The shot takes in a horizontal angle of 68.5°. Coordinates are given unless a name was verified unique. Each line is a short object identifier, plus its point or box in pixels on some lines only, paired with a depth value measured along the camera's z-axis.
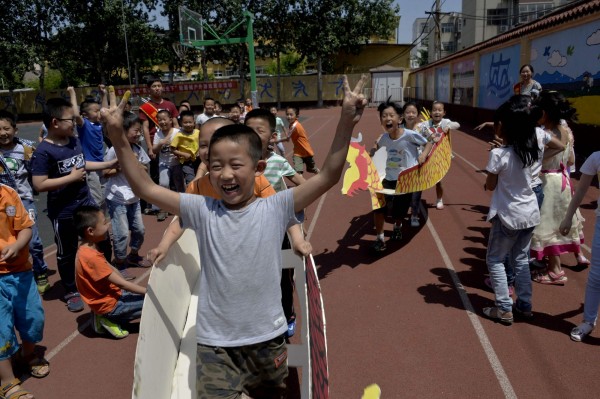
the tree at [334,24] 30.77
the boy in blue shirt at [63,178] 3.73
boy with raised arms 1.93
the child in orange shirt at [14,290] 2.84
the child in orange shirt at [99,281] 3.40
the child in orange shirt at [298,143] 8.20
